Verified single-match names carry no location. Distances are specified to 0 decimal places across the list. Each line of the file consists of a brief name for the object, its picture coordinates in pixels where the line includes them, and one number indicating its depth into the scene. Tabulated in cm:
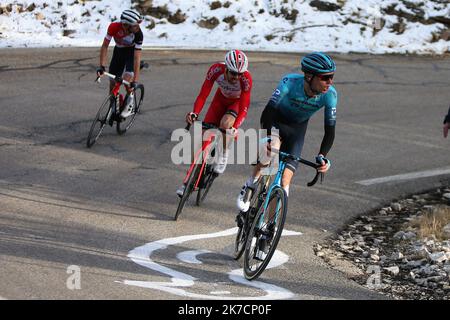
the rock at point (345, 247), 1668
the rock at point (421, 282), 1447
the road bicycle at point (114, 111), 2285
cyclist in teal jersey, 1428
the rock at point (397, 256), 1606
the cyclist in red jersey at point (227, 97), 1694
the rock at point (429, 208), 1902
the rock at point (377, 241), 1722
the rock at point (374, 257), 1608
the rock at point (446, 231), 1696
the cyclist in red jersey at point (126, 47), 2289
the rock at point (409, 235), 1726
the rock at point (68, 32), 3918
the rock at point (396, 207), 1969
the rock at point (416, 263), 1548
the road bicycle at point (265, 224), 1361
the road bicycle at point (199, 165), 1730
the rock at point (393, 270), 1511
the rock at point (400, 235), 1739
